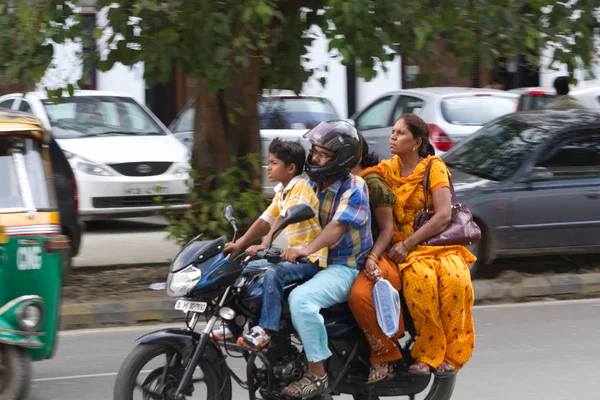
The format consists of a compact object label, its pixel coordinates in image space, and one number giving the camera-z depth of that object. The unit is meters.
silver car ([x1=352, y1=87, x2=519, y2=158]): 19.40
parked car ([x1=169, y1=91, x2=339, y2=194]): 20.70
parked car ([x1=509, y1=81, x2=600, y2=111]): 20.80
